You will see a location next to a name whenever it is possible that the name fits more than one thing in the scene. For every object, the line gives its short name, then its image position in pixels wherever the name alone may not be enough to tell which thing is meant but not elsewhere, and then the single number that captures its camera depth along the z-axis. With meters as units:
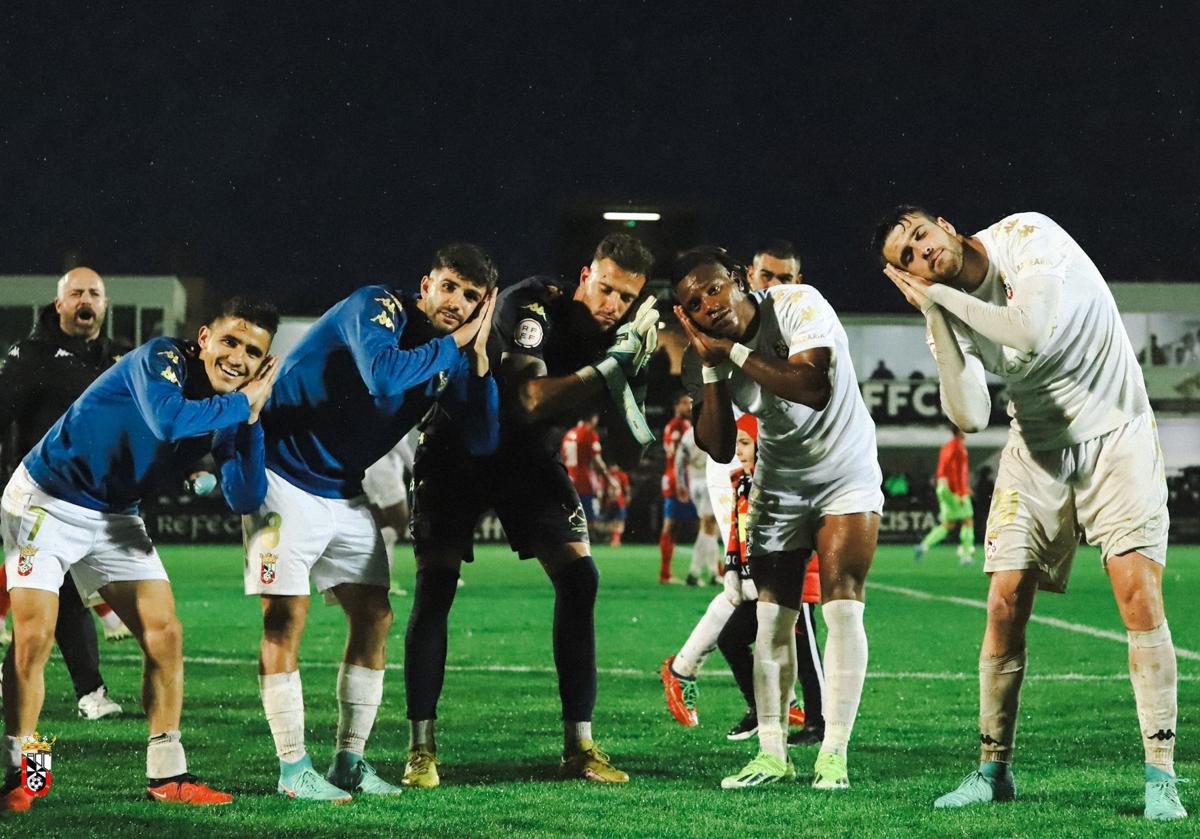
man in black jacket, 7.91
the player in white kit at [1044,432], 5.29
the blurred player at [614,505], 27.70
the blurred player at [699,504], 19.03
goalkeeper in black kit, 6.09
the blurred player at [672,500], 19.67
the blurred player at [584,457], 24.73
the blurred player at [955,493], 23.50
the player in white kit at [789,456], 5.75
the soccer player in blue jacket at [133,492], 5.50
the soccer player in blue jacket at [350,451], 5.61
